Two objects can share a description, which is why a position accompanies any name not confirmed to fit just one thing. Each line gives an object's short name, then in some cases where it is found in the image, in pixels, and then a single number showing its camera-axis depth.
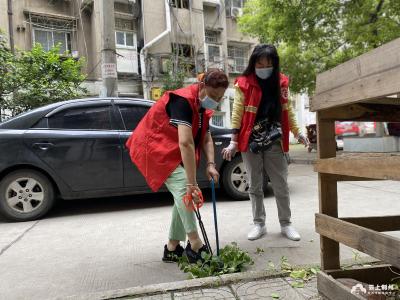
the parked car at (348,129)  18.91
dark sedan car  4.61
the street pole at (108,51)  7.23
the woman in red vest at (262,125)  3.38
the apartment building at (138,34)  15.77
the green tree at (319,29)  9.75
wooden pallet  1.64
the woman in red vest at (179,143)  2.64
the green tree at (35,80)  7.84
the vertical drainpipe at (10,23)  15.00
